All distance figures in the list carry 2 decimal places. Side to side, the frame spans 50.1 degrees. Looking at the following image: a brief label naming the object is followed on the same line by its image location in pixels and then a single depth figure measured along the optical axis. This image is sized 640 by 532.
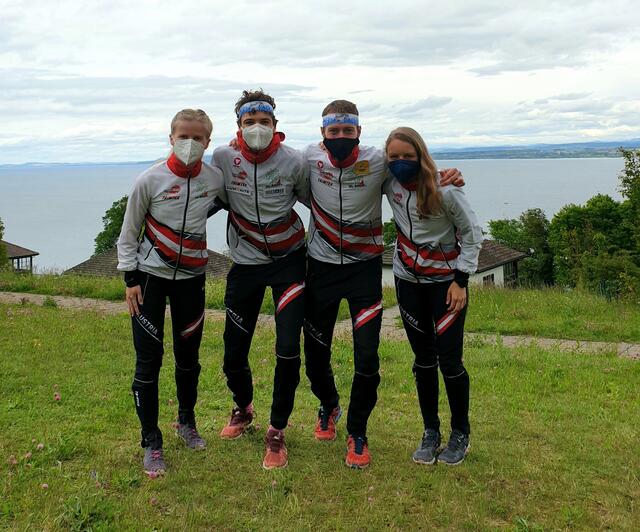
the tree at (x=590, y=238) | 41.59
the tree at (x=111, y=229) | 57.12
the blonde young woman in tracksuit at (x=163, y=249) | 4.35
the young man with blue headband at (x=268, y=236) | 4.53
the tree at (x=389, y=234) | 48.55
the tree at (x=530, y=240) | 60.31
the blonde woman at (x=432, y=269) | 4.32
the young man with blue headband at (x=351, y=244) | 4.48
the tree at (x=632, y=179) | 34.72
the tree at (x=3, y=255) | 38.69
